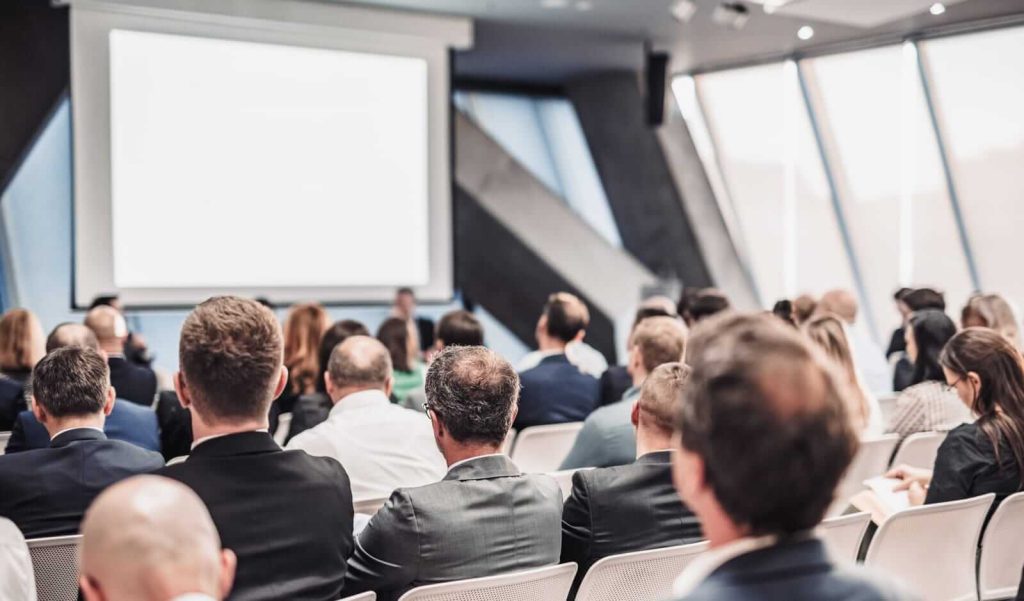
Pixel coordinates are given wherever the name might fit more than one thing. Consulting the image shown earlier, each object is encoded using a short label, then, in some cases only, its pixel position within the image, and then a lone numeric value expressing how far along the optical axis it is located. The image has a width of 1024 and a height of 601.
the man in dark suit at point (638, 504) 2.43
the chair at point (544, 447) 4.09
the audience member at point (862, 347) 5.92
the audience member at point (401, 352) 4.96
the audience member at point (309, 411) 4.01
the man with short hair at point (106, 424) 3.37
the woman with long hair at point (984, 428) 2.85
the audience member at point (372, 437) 3.26
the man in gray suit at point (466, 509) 2.19
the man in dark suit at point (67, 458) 2.50
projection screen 6.98
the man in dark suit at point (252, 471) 1.95
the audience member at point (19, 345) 4.49
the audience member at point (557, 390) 4.66
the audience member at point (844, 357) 3.96
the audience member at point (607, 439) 3.47
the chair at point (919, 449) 3.67
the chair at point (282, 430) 4.32
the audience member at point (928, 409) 3.99
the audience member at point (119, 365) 4.50
